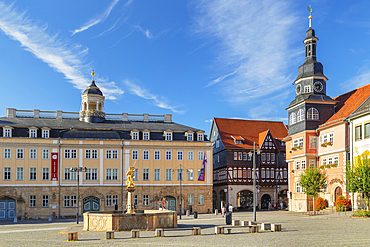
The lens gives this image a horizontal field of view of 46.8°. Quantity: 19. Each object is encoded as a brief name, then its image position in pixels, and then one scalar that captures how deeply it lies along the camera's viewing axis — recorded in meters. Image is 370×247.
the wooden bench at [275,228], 27.31
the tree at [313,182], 46.22
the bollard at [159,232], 24.75
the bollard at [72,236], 23.42
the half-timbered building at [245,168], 67.75
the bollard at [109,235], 23.81
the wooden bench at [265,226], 27.89
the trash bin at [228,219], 33.47
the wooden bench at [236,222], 32.69
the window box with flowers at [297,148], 53.08
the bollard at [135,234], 24.13
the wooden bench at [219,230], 26.39
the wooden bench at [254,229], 26.41
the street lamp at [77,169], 40.06
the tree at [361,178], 36.89
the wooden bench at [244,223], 31.31
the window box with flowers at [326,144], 48.55
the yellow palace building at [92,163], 53.59
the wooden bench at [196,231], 25.85
